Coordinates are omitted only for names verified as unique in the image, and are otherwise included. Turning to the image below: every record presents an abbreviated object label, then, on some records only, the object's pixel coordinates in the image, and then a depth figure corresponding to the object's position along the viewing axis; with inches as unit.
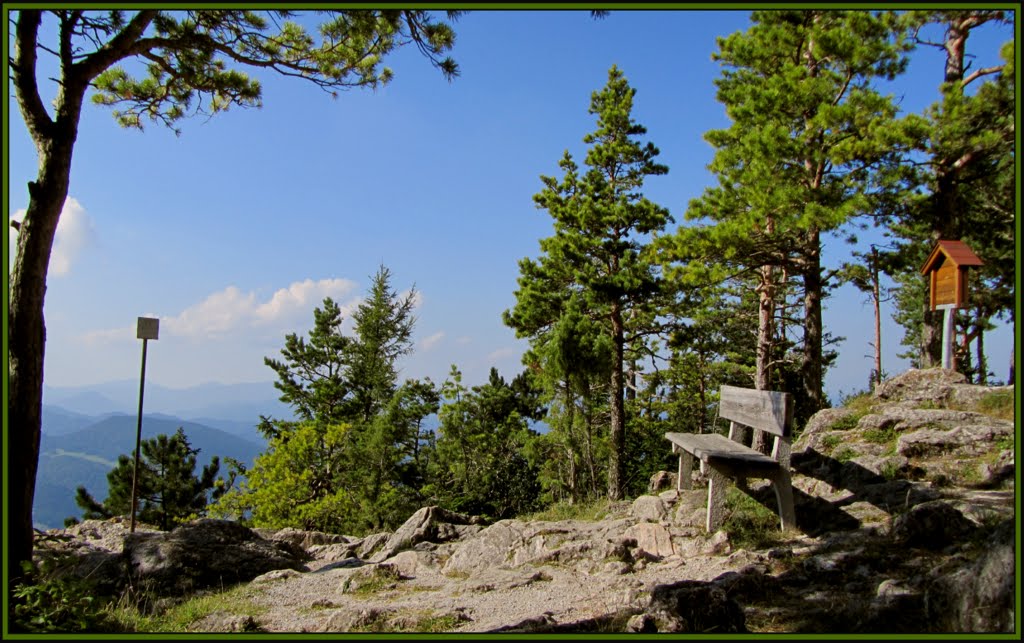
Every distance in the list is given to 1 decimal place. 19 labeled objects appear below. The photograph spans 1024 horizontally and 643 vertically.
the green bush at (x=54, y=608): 142.3
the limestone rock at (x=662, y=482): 364.8
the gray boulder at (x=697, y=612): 131.8
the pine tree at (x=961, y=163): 354.9
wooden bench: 230.4
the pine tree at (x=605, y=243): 595.8
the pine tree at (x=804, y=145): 382.9
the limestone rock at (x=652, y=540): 244.4
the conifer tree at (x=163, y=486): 903.7
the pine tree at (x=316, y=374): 1062.9
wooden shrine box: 323.3
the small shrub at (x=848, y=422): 321.4
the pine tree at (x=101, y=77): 175.8
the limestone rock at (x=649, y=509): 284.1
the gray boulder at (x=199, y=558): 239.5
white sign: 335.6
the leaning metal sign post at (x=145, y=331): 335.0
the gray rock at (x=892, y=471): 254.4
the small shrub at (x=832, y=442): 303.7
